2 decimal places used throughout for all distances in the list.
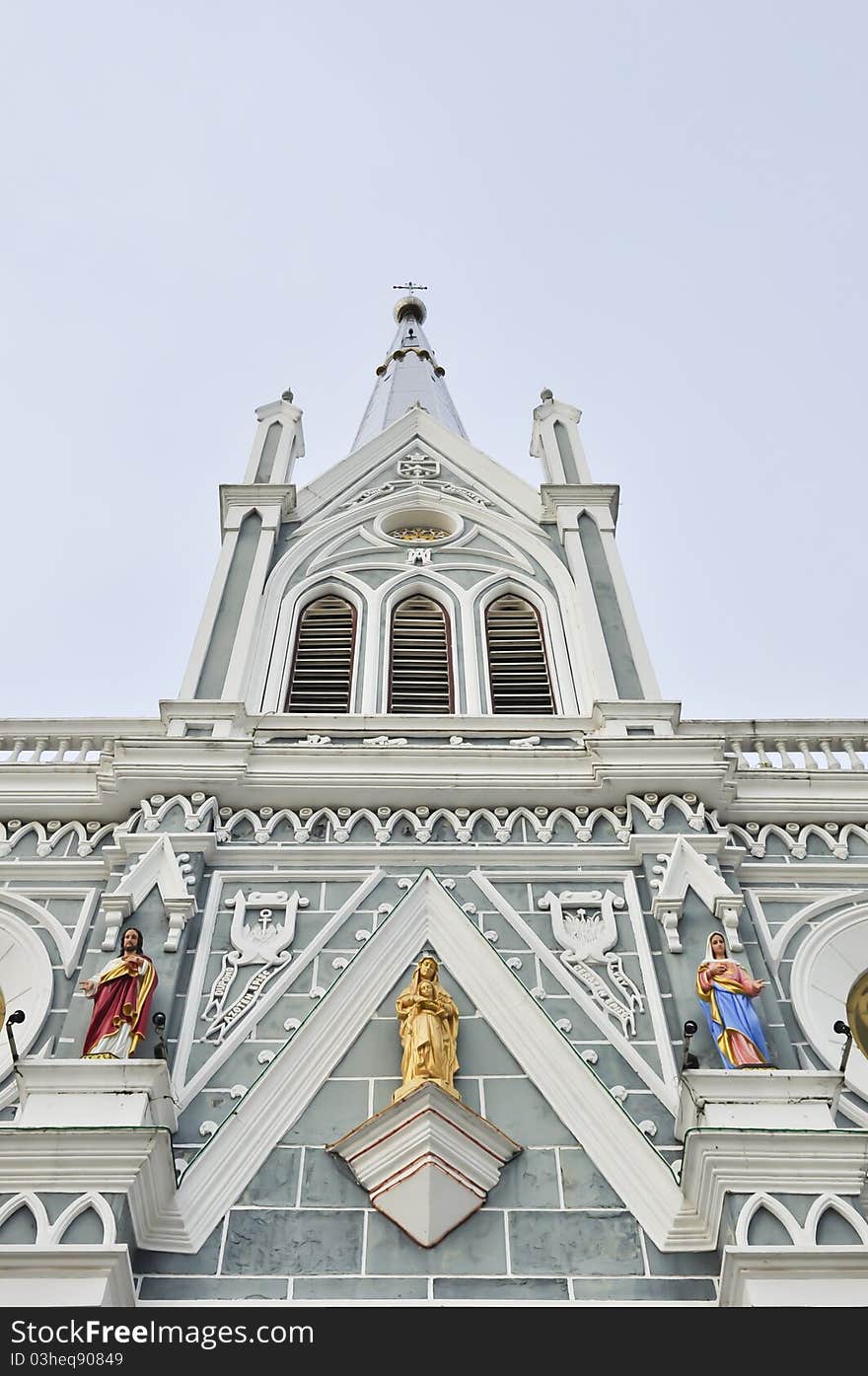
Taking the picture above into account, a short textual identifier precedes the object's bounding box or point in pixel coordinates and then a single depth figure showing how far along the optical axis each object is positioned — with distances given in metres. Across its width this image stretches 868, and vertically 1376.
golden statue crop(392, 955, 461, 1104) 10.54
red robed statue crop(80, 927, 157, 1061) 10.41
